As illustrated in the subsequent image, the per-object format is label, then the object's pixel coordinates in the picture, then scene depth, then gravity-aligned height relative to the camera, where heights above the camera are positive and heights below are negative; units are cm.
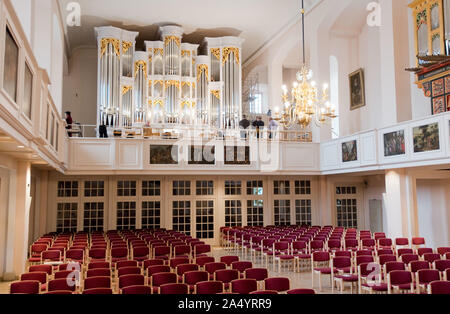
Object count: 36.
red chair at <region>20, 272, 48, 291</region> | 725 -133
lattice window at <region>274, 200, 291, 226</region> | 1920 -59
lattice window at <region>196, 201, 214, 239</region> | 1825 -86
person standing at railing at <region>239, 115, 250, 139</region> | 1805 +329
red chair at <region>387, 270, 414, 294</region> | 723 -143
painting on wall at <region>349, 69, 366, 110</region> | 1816 +484
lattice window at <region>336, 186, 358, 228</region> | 1914 -38
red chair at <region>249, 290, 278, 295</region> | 562 -127
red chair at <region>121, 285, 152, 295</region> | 621 -134
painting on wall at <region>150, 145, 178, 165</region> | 1628 +181
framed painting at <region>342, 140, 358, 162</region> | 1525 +178
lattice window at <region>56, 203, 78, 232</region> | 1709 -65
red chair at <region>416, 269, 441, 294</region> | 718 -137
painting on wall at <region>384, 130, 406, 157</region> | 1281 +174
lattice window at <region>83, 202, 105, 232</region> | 1738 -66
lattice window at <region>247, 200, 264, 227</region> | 1894 -61
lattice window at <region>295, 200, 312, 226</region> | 1927 -65
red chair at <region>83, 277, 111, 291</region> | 675 -133
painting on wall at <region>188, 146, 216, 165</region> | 1669 +182
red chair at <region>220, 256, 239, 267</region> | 902 -129
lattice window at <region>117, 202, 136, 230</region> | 1764 -61
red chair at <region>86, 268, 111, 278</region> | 738 -127
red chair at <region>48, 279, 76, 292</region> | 678 -137
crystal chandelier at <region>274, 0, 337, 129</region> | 1068 +250
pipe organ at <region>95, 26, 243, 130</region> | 1933 +577
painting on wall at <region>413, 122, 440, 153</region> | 1144 +171
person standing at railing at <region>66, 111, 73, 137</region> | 1586 +307
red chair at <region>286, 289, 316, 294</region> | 562 -125
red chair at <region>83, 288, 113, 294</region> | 605 -132
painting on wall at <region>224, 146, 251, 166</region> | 1703 +184
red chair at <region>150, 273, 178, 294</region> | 724 -138
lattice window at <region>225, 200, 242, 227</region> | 1864 -60
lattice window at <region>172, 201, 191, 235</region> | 1811 -78
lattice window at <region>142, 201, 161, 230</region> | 1786 -62
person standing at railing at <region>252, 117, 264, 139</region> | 1788 +326
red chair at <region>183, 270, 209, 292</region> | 739 -138
